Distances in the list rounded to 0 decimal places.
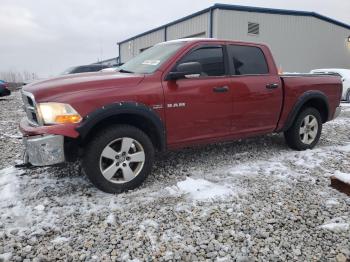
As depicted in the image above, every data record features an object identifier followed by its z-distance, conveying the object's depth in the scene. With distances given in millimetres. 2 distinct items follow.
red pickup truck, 3600
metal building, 17359
